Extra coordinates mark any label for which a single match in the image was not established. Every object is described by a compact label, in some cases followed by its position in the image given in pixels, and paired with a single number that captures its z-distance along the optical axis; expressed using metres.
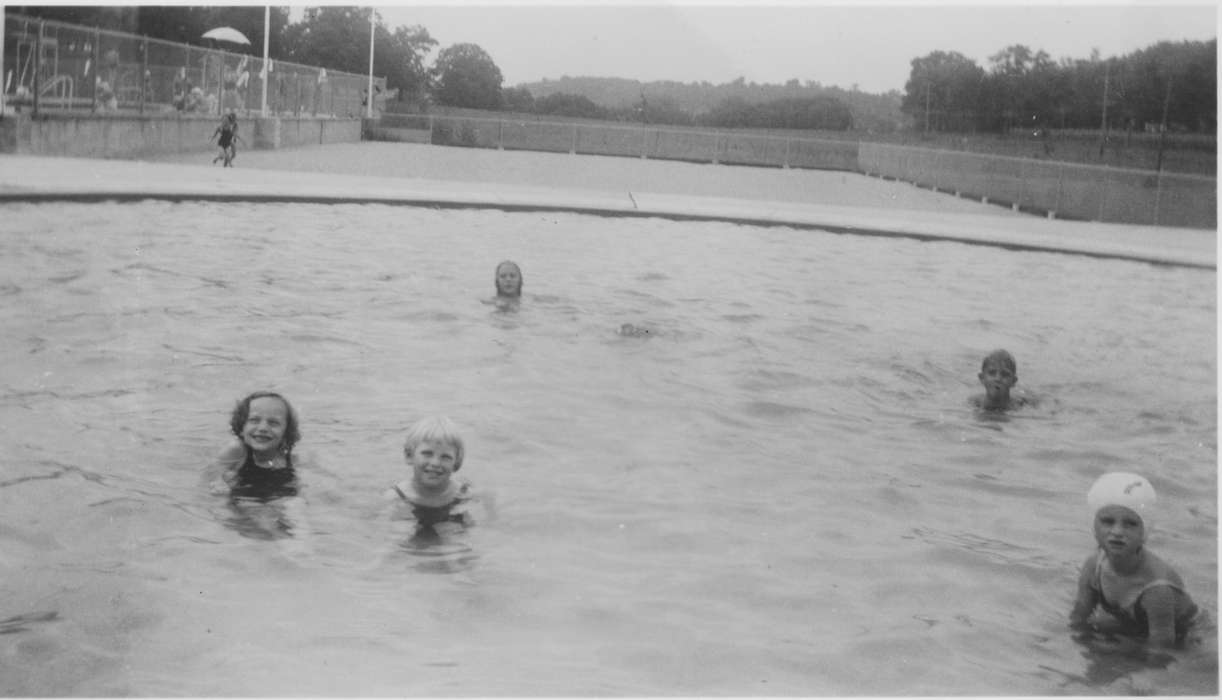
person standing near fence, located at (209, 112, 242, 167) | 22.52
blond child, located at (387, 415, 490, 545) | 5.88
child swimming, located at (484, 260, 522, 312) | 11.12
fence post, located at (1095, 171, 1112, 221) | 18.99
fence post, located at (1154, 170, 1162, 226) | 17.43
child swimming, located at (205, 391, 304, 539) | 5.94
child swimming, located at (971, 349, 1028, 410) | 8.52
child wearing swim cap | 4.87
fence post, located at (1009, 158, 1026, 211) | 21.86
